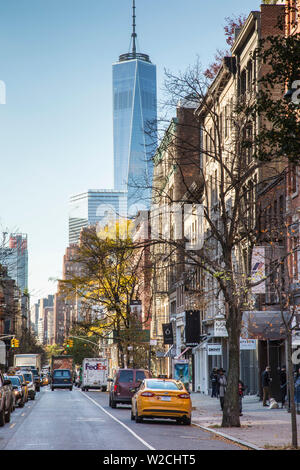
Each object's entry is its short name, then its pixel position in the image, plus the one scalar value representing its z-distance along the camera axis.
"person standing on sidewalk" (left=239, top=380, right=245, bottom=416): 33.19
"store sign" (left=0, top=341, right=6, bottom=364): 105.97
